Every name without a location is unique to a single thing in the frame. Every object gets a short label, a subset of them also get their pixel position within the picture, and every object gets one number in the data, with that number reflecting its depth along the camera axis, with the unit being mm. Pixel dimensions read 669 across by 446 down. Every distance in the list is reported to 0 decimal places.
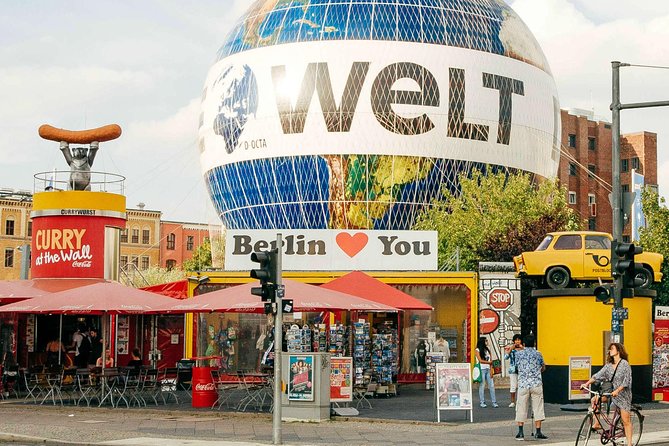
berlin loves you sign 37094
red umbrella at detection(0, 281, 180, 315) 26328
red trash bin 27109
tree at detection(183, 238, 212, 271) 89375
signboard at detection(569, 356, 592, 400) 27500
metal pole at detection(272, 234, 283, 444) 19234
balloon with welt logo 58594
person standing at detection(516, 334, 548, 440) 20156
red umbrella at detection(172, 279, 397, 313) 24797
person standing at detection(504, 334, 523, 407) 23891
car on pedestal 31891
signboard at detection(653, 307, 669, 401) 28281
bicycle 17281
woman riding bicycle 17375
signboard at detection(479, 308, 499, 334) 35000
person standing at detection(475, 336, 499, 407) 26984
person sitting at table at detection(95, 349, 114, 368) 30250
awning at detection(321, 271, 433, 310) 29188
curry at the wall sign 34500
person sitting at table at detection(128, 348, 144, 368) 29389
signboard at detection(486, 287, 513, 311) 35031
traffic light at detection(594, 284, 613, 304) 23078
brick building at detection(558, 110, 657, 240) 103625
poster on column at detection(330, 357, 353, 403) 24750
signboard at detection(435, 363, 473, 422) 23156
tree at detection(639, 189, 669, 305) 56688
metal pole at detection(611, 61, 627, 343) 22906
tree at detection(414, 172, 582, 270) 52531
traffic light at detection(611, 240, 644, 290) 22359
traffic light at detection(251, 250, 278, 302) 19516
